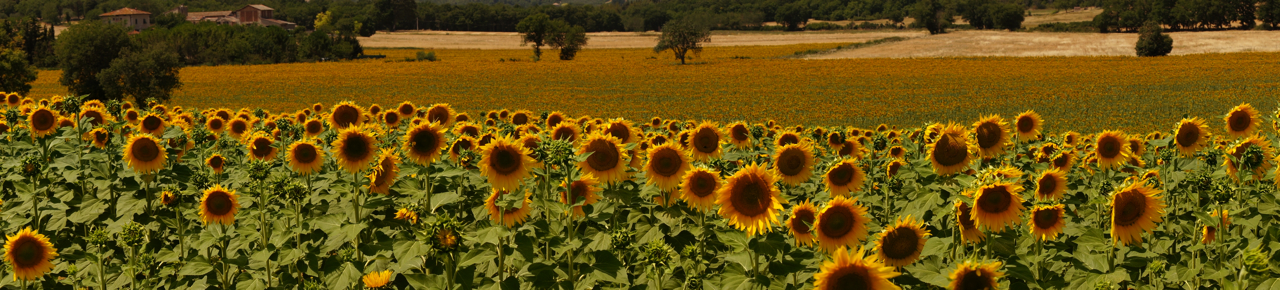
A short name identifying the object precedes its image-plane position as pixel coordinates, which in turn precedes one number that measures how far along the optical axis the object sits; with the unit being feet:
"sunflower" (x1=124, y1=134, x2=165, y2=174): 20.51
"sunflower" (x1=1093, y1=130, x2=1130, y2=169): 22.75
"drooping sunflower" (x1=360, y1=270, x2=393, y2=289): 15.78
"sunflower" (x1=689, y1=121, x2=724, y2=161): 21.77
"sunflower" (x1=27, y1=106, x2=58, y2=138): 23.86
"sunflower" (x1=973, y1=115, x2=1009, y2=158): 19.15
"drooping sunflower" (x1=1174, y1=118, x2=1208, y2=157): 22.80
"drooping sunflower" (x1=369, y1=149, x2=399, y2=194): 18.22
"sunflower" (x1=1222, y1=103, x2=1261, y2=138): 24.84
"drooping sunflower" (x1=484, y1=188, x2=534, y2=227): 16.61
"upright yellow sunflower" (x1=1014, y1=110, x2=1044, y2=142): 25.22
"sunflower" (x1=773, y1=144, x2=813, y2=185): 19.75
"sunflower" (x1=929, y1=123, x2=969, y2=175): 17.83
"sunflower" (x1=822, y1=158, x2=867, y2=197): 19.33
